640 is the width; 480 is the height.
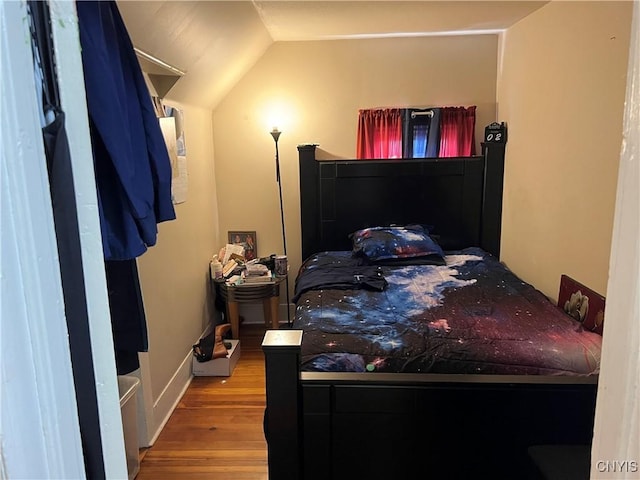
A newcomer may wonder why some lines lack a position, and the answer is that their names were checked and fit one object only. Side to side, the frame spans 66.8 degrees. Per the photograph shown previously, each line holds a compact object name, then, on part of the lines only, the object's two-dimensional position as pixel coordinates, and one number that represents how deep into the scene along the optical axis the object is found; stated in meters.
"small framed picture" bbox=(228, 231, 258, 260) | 3.89
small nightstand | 3.39
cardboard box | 3.06
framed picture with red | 2.07
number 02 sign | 3.41
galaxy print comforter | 1.83
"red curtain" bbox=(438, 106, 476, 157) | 3.56
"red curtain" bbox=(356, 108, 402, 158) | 3.61
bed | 1.67
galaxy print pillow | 3.19
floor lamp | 3.60
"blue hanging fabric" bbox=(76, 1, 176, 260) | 0.82
